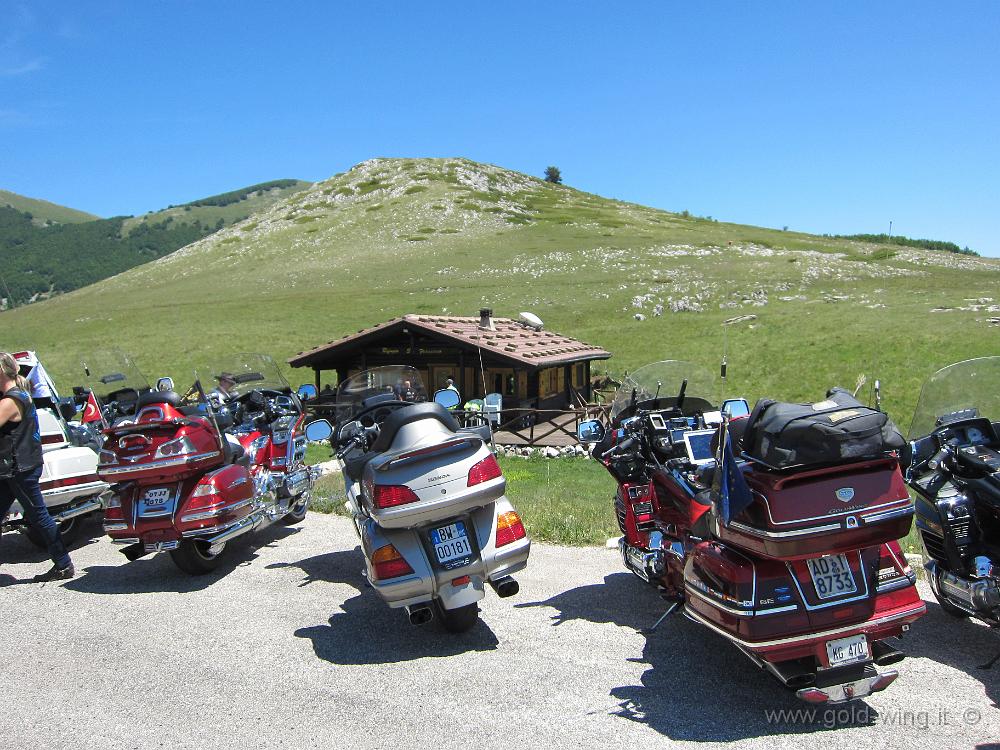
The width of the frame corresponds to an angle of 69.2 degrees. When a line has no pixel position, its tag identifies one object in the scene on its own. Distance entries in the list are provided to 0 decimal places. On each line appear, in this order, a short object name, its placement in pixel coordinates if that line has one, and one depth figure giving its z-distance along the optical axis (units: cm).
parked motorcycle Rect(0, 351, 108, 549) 750
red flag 869
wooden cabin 2281
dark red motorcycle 364
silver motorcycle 480
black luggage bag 368
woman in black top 643
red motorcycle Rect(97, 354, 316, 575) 644
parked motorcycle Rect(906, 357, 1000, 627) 456
